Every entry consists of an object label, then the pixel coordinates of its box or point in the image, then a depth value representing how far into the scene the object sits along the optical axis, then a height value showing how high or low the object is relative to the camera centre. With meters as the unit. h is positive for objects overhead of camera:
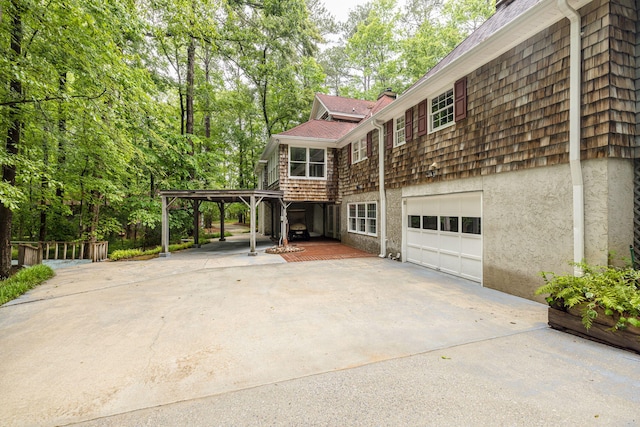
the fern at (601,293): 2.89 -0.94
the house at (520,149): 3.76 +1.23
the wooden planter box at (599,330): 2.86 -1.35
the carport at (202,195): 10.05 +0.73
